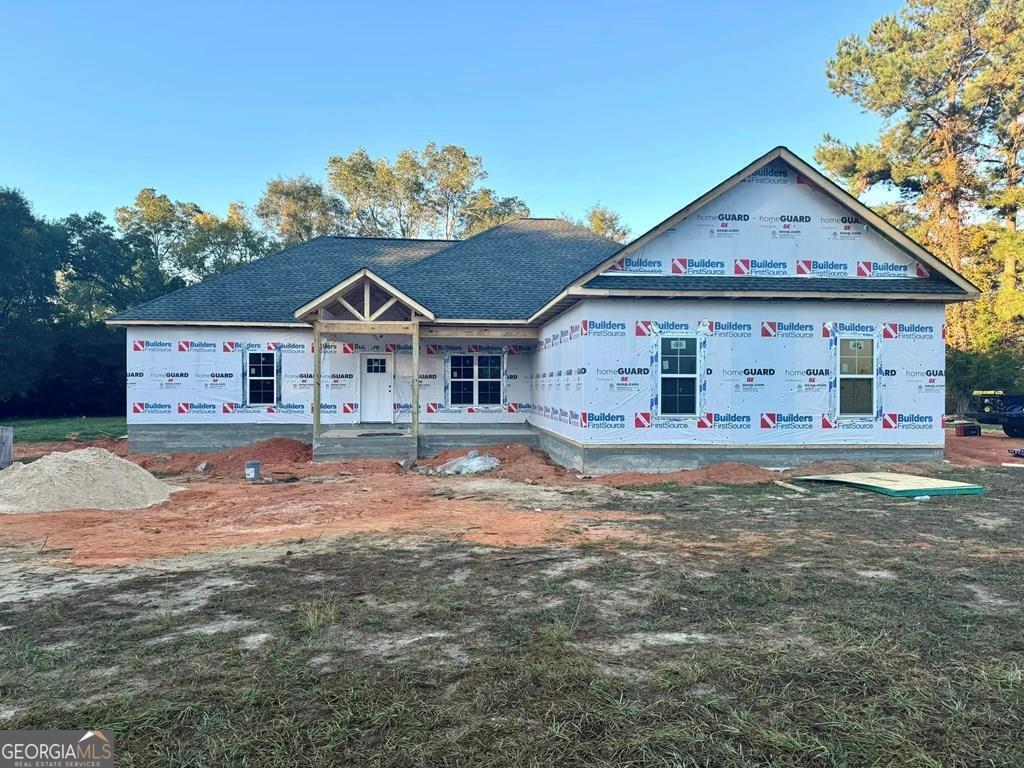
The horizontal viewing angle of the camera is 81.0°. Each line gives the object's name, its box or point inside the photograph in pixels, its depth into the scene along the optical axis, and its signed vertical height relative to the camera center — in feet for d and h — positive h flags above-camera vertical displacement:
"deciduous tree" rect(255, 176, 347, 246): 152.15 +44.35
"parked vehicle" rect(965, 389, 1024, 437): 61.52 -2.73
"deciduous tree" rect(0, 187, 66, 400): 92.84 +15.53
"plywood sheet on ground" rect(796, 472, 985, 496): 32.55 -5.68
